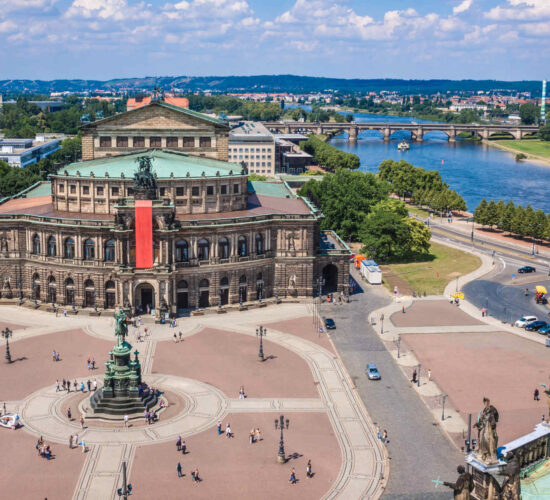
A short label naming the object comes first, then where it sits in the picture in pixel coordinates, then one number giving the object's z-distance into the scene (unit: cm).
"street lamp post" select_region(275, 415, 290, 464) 6146
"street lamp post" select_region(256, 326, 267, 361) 8514
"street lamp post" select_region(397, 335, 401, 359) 8776
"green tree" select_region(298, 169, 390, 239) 15138
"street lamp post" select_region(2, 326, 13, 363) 8425
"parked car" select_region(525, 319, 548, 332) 9775
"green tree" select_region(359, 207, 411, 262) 13438
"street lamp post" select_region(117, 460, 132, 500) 5275
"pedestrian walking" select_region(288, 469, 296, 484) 5825
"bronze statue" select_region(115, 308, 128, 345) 6881
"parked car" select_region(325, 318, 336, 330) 9750
